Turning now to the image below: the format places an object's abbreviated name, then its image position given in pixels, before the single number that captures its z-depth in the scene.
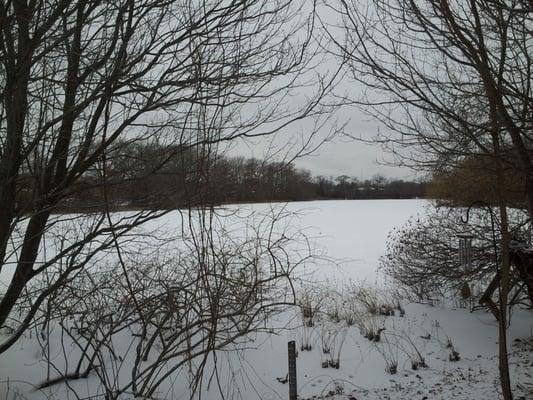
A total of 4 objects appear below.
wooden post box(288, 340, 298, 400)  3.23
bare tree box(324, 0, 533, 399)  2.84
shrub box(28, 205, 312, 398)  3.08
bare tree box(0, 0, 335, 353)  2.88
